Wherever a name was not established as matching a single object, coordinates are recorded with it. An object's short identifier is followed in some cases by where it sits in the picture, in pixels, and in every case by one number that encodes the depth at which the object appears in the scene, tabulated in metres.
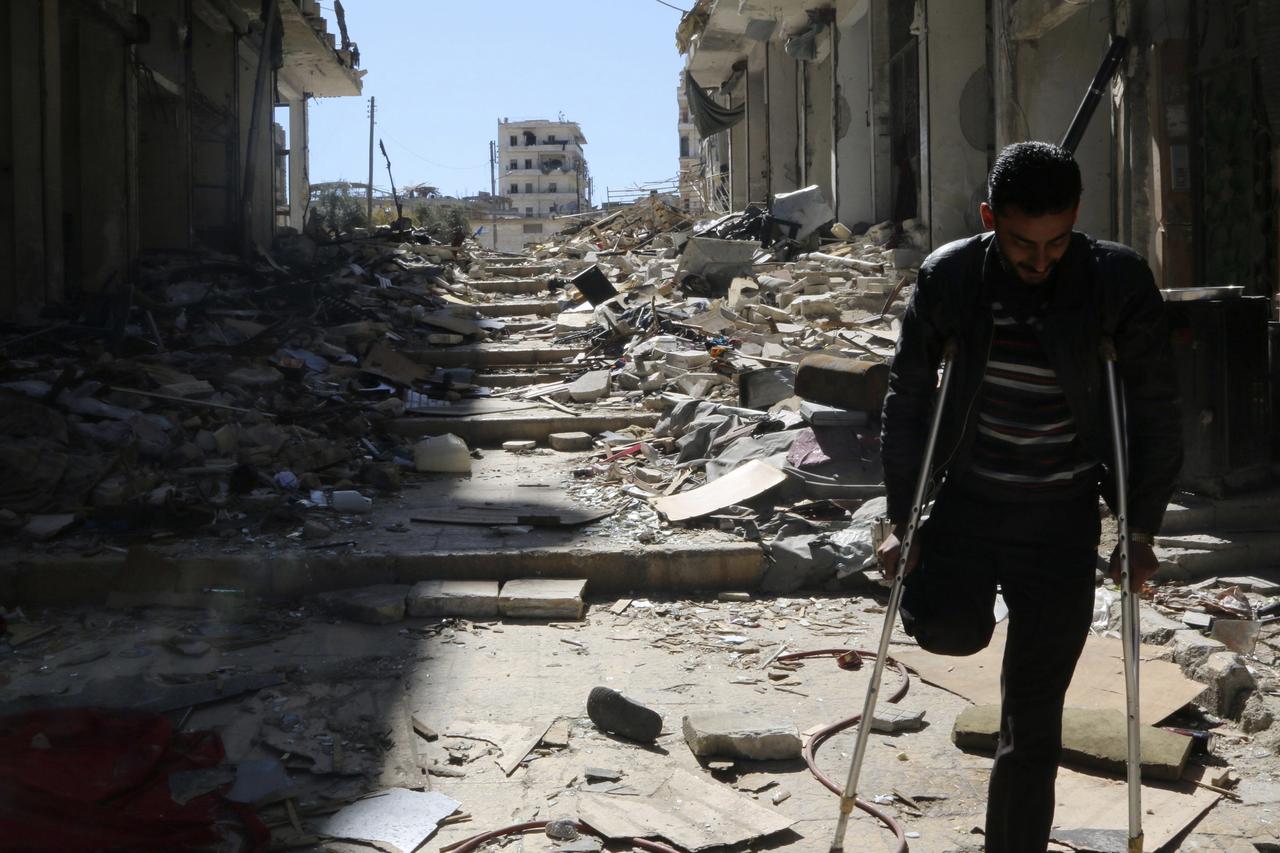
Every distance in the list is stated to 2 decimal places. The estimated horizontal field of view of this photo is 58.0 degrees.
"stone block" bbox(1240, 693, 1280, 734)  4.10
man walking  2.58
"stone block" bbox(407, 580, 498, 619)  5.69
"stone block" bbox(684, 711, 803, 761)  3.98
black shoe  4.13
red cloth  3.17
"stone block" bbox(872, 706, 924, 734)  4.27
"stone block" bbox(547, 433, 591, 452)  9.20
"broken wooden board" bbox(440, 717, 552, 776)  4.04
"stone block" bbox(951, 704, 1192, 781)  3.74
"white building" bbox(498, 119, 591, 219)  107.62
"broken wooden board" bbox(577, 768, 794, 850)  3.38
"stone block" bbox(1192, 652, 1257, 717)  4.27
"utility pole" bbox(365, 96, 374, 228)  30.13
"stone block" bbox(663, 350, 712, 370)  10.59
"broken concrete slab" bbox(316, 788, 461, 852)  3.39
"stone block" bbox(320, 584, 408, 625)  5.58
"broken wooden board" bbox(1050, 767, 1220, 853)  3.31
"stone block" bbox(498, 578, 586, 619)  5.70
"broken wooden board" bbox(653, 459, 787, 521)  6.80
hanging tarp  25.48
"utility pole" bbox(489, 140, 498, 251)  76.18
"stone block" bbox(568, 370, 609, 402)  10.59
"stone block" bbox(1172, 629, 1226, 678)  4.55
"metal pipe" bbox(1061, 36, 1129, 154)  8.24
